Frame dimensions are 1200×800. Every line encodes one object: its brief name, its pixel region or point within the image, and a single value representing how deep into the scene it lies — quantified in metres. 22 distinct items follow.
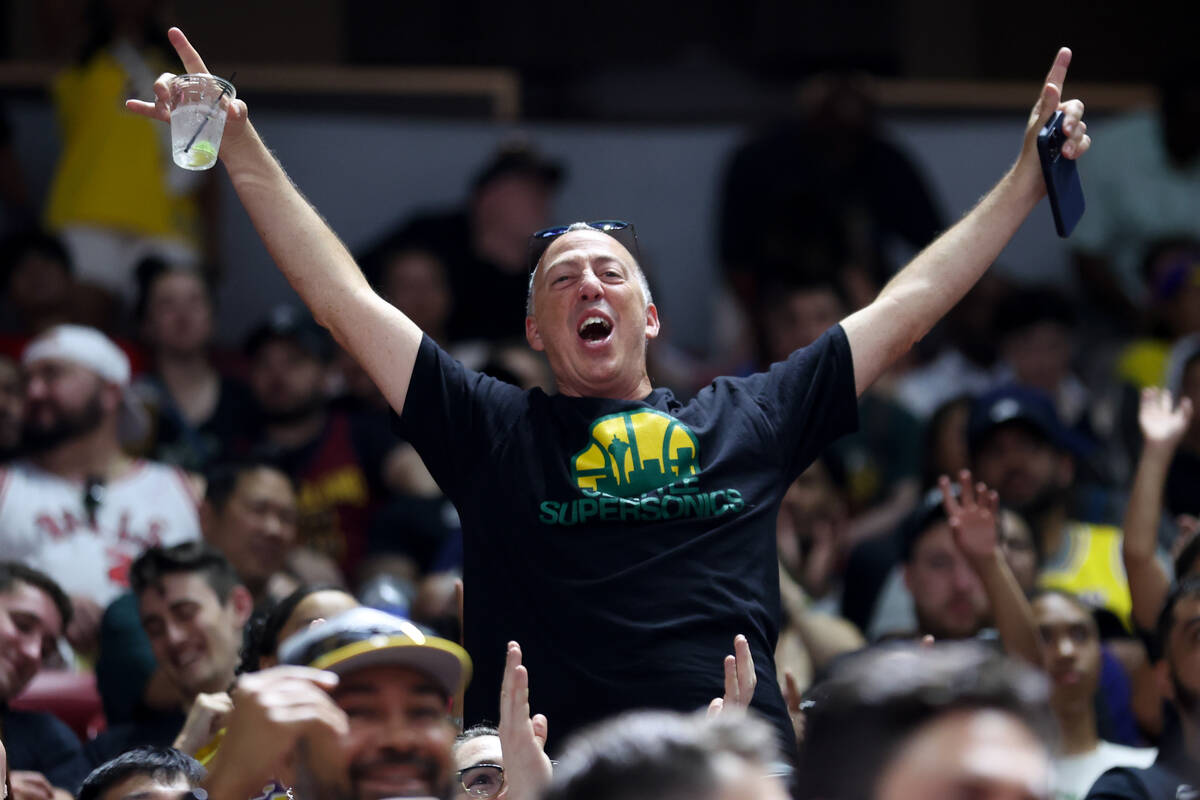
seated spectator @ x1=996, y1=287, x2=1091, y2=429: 15.85
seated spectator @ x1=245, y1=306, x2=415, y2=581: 13.43
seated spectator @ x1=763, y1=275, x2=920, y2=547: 14.67
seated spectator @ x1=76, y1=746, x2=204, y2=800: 6.64
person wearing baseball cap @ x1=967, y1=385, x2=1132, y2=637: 11.97
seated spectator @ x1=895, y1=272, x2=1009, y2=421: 16.41
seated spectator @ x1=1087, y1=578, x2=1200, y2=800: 7.30
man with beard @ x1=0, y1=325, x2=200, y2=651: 11.59
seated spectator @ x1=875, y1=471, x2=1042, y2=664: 9.33
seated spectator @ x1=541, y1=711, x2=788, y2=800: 3.80
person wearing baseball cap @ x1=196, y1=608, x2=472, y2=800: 4.50
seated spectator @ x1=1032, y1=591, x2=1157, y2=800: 9.70
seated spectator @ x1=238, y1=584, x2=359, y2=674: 8.42
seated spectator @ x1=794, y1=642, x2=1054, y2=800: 4.11
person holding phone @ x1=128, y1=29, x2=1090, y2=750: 6.77
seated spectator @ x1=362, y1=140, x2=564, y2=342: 15.73
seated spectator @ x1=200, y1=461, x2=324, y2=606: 11.48
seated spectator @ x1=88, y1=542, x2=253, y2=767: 9.36
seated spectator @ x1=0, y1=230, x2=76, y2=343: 15.14
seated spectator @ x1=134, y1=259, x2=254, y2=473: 14.01
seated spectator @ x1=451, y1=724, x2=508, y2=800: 6.37
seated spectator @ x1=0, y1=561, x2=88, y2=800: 8.76
